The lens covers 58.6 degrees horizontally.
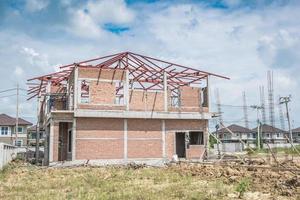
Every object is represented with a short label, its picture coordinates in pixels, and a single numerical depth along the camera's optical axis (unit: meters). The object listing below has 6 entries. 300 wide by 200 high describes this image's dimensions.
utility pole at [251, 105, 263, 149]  39.97
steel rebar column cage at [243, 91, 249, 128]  41.88
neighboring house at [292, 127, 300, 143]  56.10
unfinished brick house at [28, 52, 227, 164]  16.18
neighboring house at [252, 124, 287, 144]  53.34
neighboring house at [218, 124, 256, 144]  53.16
